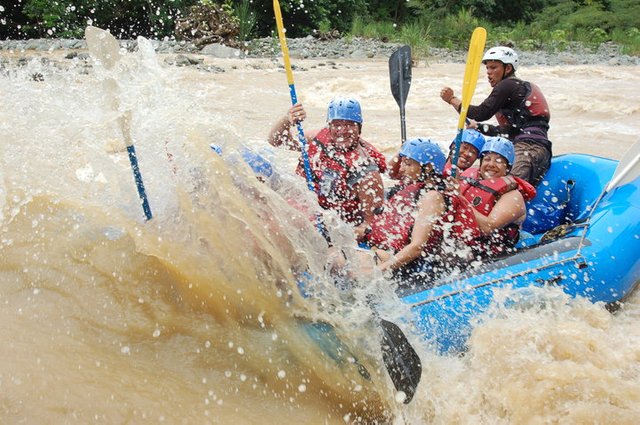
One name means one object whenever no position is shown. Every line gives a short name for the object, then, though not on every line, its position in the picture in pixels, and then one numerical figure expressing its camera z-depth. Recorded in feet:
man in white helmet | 13.33
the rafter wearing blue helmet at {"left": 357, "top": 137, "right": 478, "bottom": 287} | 9.84
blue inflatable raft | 9.23
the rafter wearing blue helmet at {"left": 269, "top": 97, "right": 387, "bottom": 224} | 11.64
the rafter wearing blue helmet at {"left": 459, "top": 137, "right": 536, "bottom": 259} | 10.57
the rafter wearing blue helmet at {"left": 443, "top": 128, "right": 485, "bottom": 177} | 12.75
